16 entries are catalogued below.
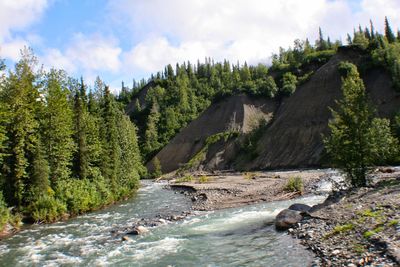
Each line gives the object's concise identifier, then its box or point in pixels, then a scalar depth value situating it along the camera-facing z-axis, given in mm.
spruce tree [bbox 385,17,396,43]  116538
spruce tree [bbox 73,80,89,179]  41094
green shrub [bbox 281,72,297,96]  117875
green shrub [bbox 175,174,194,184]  72825
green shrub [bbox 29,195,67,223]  31266
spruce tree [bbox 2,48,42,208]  30891
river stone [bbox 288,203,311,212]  25312
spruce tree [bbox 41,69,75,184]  36938
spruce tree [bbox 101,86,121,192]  45062
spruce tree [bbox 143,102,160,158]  132500
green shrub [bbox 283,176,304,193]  40062
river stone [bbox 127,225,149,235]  24708
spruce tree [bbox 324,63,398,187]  27703
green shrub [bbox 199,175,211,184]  66712
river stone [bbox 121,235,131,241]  22917
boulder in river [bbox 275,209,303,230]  21859
